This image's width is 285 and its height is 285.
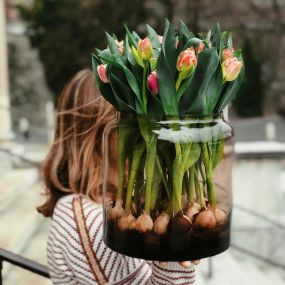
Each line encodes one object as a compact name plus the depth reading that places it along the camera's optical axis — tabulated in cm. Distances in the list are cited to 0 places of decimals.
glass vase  82
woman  109
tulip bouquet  81
